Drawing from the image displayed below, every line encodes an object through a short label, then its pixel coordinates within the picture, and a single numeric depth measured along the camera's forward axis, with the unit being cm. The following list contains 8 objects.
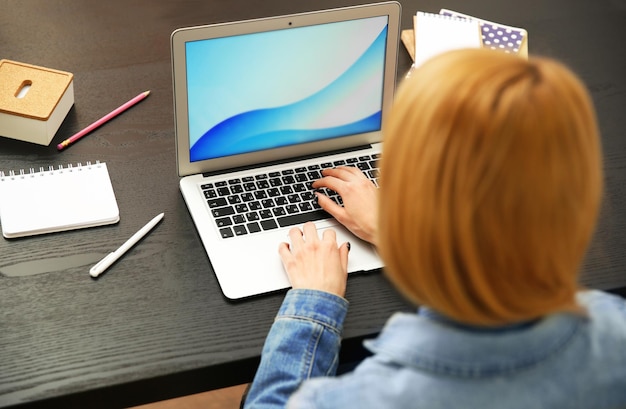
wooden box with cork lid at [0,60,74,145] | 124
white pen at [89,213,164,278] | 106
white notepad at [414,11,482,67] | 145
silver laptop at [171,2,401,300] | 111
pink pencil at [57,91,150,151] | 126
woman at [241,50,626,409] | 65
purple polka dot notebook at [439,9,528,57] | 148
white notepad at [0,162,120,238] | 111
